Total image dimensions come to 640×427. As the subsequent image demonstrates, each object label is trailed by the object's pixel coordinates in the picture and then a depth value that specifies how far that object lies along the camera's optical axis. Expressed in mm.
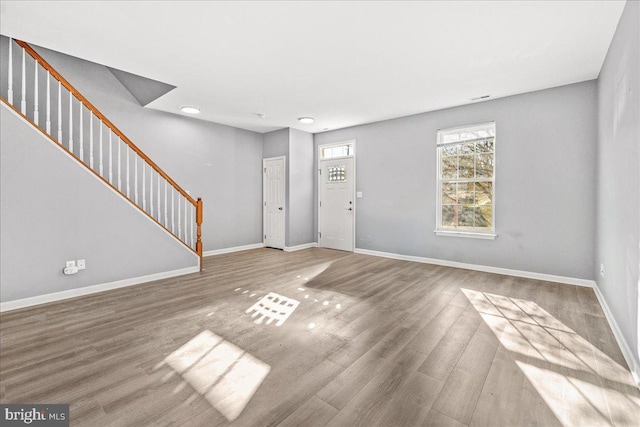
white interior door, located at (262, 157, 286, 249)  6633
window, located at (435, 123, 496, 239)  4656
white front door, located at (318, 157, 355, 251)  6398
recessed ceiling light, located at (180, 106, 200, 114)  5109
